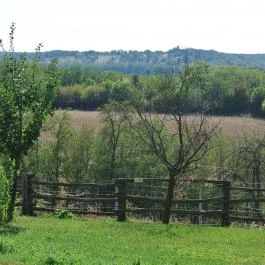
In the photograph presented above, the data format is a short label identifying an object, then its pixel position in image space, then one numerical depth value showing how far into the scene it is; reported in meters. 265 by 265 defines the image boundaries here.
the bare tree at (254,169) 27.48
